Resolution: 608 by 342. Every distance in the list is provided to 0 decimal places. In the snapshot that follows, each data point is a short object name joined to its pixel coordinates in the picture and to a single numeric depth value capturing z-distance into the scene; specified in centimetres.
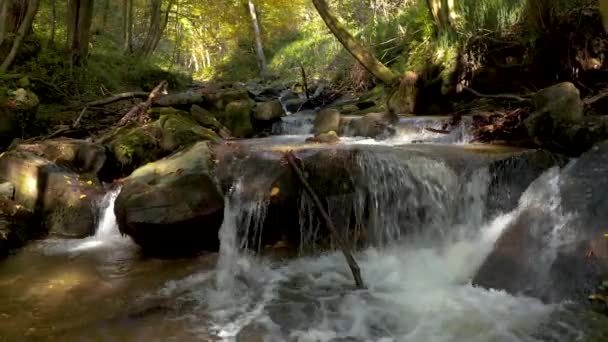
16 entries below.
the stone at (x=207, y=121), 930
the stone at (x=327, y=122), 870
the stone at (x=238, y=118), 983
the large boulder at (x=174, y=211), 542
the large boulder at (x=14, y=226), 583
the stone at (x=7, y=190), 632
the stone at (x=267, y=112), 1001
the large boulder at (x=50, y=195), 655
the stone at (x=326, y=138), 774
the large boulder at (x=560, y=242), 387
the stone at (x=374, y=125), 810
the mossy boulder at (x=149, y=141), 754
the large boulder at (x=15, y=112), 828
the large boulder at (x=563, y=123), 533
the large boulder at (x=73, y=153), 719
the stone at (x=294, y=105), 1284
